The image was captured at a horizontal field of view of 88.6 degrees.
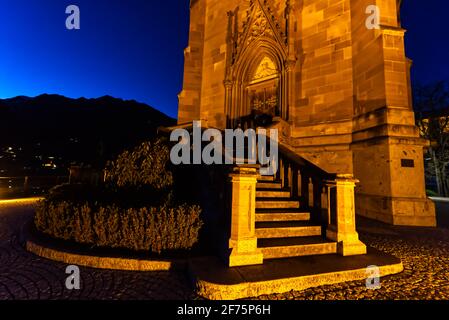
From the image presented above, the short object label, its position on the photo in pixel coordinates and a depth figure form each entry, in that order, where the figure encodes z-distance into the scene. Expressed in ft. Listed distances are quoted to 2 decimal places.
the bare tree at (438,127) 69.97
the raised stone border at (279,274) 8.93
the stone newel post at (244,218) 11.14
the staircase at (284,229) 12.52
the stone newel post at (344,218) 13.08
